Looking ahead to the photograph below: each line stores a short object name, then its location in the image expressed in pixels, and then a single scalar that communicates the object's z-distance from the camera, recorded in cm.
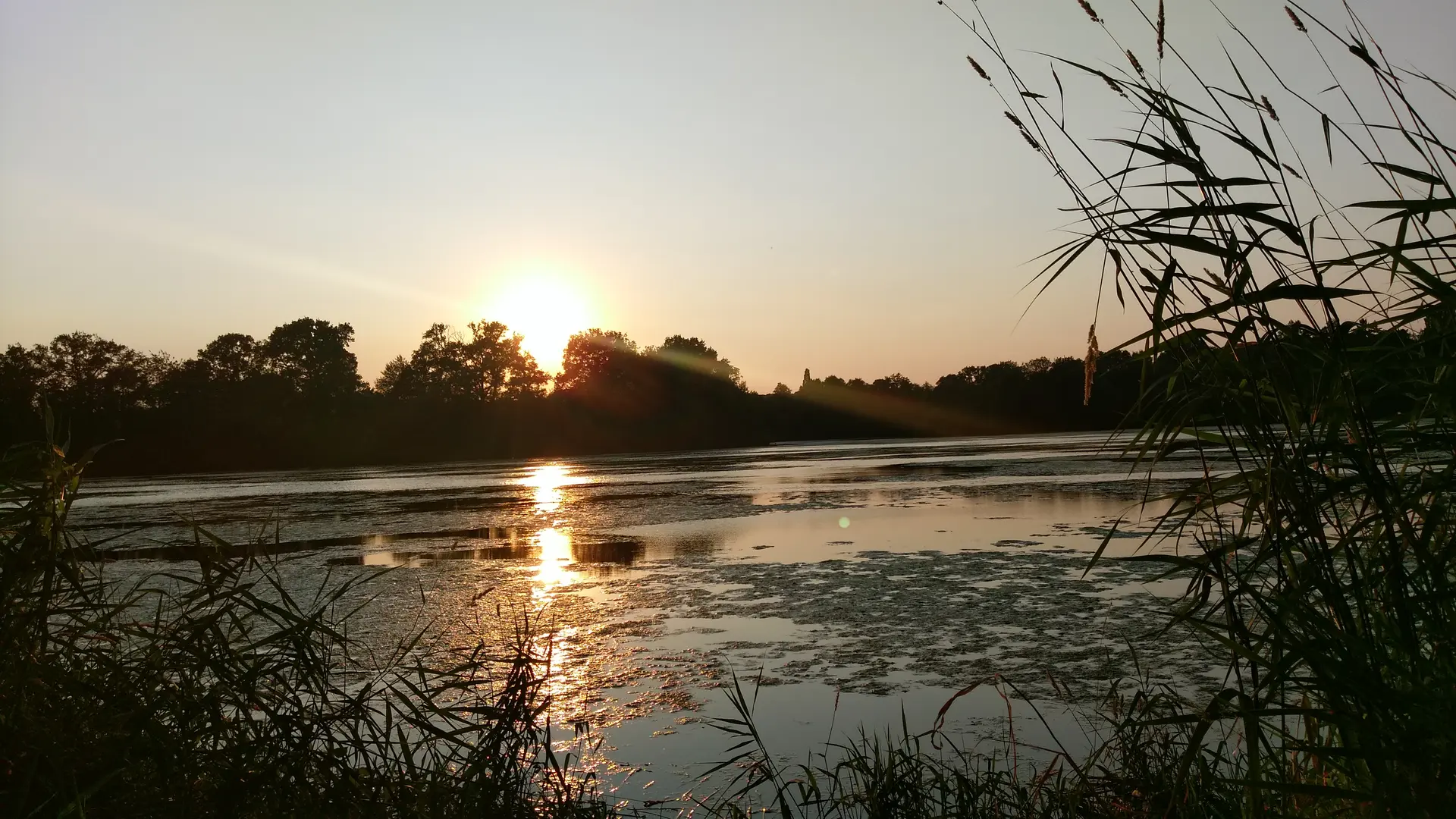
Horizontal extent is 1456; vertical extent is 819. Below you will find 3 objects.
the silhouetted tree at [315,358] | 6181
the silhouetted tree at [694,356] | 7506
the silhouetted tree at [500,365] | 7431
